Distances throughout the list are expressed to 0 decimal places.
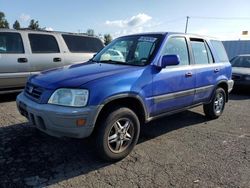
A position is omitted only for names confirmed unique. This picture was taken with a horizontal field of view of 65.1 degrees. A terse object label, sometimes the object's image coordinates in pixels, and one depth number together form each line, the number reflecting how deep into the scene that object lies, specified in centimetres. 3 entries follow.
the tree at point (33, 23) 4308
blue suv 239
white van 478
